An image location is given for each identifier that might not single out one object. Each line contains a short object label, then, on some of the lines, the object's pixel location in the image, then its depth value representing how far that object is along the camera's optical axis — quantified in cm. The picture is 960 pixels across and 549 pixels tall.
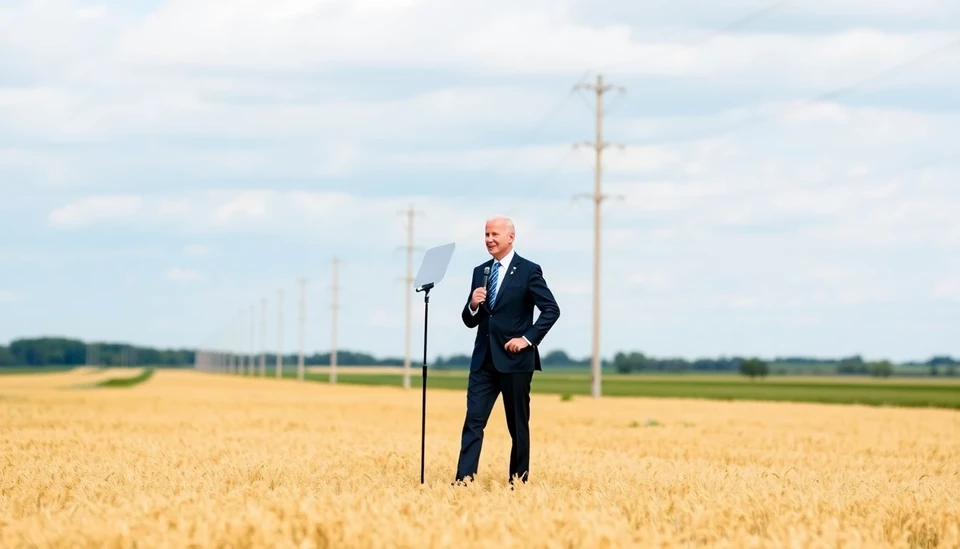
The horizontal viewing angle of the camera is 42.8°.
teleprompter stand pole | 1179
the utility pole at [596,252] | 4941
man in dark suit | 1181
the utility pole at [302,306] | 12900
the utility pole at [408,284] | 7924
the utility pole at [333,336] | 10584
